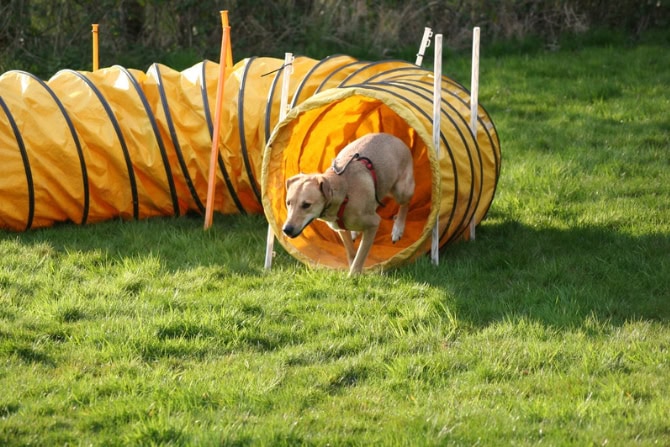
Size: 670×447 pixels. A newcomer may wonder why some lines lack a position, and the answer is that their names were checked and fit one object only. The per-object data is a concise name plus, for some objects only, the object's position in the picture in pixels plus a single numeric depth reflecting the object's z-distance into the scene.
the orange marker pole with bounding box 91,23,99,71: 17.69
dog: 12.74
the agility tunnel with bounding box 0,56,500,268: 14.97
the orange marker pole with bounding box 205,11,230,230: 15.20
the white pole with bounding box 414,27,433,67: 16.28
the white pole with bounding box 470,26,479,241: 14.63
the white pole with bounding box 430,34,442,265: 13.24
